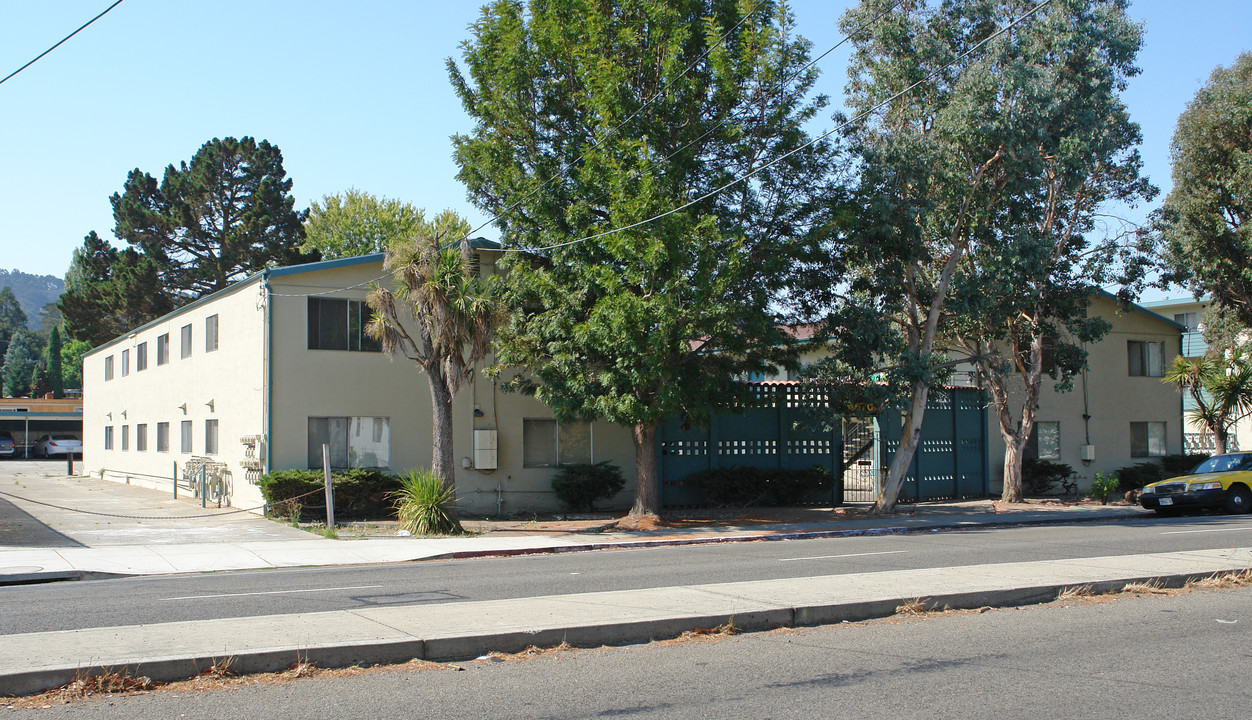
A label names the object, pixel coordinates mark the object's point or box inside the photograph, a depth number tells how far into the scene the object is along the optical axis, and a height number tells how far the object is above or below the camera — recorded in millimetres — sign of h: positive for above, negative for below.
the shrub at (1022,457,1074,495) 28297 -1896
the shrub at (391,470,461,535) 18688 -1766
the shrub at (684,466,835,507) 24156 -1828
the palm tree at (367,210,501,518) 18859 +1985
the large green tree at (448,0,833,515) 18344 +4567
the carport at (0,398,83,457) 59281 +181
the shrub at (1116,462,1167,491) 29812 -2092
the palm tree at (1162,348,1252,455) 28797 +644
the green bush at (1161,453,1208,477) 31181 -1843
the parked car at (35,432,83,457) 59188 -1478
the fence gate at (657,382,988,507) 24391 -877
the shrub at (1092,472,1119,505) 26859 -2207
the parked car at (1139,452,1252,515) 22766 -2002
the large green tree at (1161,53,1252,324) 30219 +6983
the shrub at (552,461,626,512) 23188 -1646
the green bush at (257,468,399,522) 20625 -1602
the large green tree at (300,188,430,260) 53594 +10705
